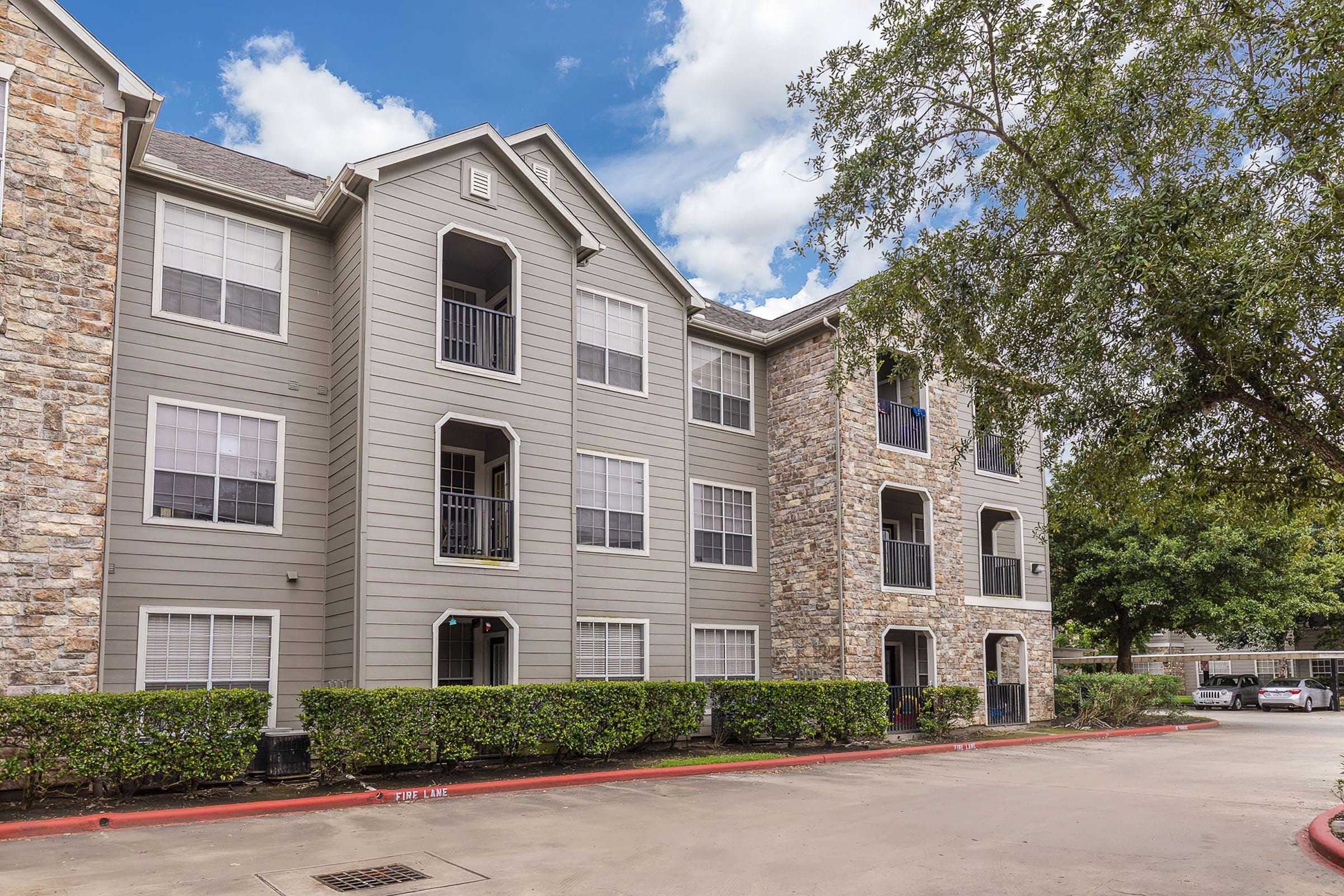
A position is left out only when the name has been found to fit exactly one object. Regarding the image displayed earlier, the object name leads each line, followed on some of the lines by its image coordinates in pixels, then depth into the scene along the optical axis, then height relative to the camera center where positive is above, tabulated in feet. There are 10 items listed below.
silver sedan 120.37 -13.14
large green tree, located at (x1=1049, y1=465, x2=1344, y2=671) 96.02 +1.05
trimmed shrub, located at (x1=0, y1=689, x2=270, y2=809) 34.73 -5.08
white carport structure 145.07 -11.33
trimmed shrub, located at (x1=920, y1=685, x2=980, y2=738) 67.36 -7.94
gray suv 125.49 -13.39
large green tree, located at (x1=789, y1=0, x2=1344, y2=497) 27.89 +11.51
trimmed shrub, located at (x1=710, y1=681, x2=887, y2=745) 58.23 -7.00
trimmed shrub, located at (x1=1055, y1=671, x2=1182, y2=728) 81.51 -9.08
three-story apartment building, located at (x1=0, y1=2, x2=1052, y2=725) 45.85 +7.72
